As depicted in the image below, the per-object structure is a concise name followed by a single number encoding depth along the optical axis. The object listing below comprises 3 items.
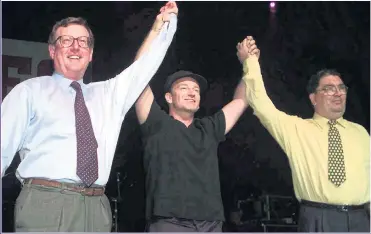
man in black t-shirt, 3.95
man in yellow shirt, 4.12
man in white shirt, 3.64
